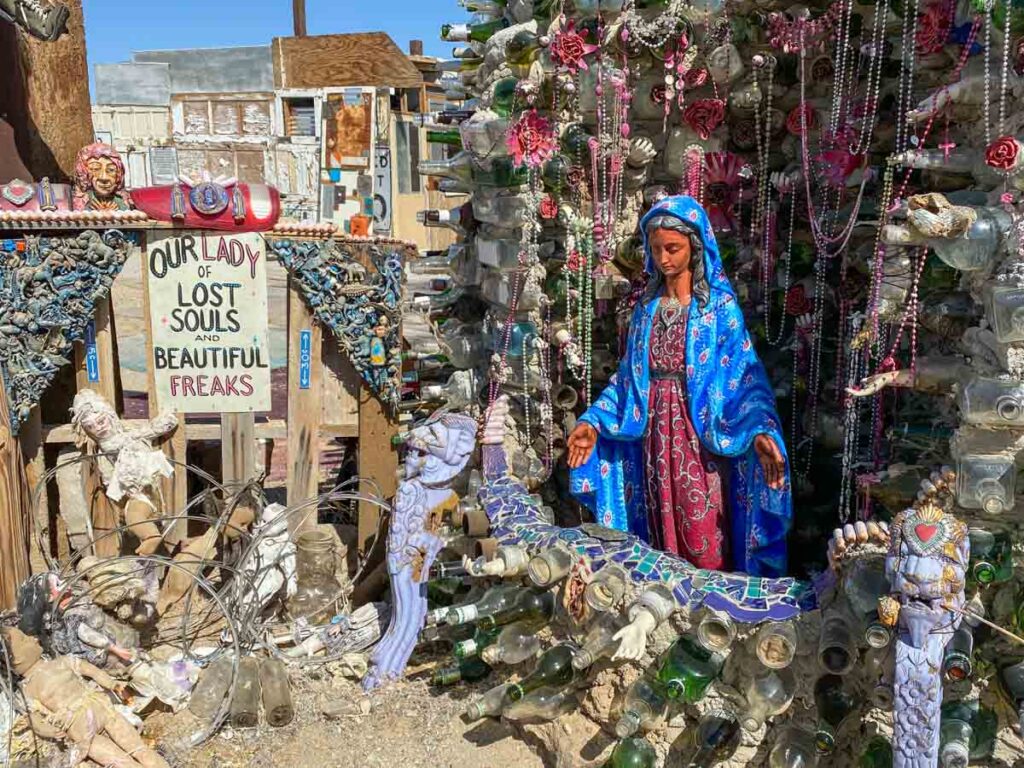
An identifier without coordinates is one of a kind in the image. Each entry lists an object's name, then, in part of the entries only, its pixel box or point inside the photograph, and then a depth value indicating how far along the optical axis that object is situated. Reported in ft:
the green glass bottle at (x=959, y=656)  10.86
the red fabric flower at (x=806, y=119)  16.00
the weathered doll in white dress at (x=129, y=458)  18.47
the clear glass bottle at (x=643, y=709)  12.70
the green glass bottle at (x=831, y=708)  11.75
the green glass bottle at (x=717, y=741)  12.41
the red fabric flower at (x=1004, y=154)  10.67
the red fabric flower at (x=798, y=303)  16.42
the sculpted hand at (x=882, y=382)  11.78
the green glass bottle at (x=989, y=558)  11.11
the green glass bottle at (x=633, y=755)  12.73
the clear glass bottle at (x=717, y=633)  12.40
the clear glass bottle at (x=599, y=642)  13.15
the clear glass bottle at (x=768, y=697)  12.10
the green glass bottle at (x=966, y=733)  11.04
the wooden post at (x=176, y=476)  19.26
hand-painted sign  18.81
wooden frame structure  18.98
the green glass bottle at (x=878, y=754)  11.44
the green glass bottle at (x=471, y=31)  18.07
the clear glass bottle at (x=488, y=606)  14.66
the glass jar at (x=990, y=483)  11.02
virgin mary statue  14.29
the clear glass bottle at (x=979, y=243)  10.75
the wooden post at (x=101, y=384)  18.93
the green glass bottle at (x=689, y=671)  12.50
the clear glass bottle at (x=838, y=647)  11.68
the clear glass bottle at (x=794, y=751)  11.88
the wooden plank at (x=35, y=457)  18.89
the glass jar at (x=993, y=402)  10.71
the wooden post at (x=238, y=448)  19.66
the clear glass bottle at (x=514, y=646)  14.47
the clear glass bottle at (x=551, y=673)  13.84
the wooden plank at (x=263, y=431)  20.27
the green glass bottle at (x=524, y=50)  16.15
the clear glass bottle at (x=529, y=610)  14.74
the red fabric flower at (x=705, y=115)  15.98
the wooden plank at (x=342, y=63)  67.26
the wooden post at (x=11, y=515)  17.98
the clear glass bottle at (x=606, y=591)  13.42
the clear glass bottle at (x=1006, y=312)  10.54
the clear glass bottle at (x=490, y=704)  14.23
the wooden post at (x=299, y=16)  73.46
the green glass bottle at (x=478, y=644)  15.01
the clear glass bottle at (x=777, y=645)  11.88
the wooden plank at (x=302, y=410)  19.53
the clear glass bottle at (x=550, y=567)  14.19
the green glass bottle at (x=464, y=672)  15.99
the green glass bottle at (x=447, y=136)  18.76
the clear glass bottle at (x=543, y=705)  13.98
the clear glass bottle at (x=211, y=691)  15.97
